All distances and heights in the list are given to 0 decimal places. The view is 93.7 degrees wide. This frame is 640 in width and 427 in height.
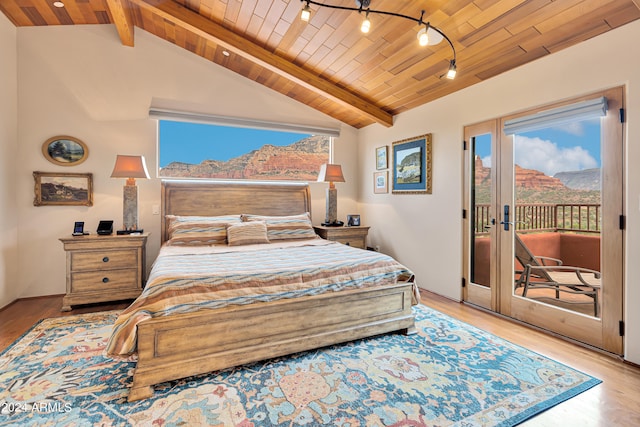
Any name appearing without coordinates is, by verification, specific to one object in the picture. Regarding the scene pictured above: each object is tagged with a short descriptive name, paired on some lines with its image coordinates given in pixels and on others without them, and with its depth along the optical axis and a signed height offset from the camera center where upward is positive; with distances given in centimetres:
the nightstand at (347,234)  452 -32
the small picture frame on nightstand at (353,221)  495 -12
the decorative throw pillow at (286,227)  398 -18
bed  193 -81
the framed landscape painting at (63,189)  367 +30
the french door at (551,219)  241 -4
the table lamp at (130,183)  360 +38
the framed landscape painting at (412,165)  405 +70
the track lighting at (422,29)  233 +165
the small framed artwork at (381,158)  480 +91
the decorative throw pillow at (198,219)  384 -7
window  431 +99
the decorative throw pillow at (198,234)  356 -25
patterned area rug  170 -114
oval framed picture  370 +78
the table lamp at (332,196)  467 +29
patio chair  257 -58
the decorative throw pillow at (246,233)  363 -24
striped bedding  196 -50
